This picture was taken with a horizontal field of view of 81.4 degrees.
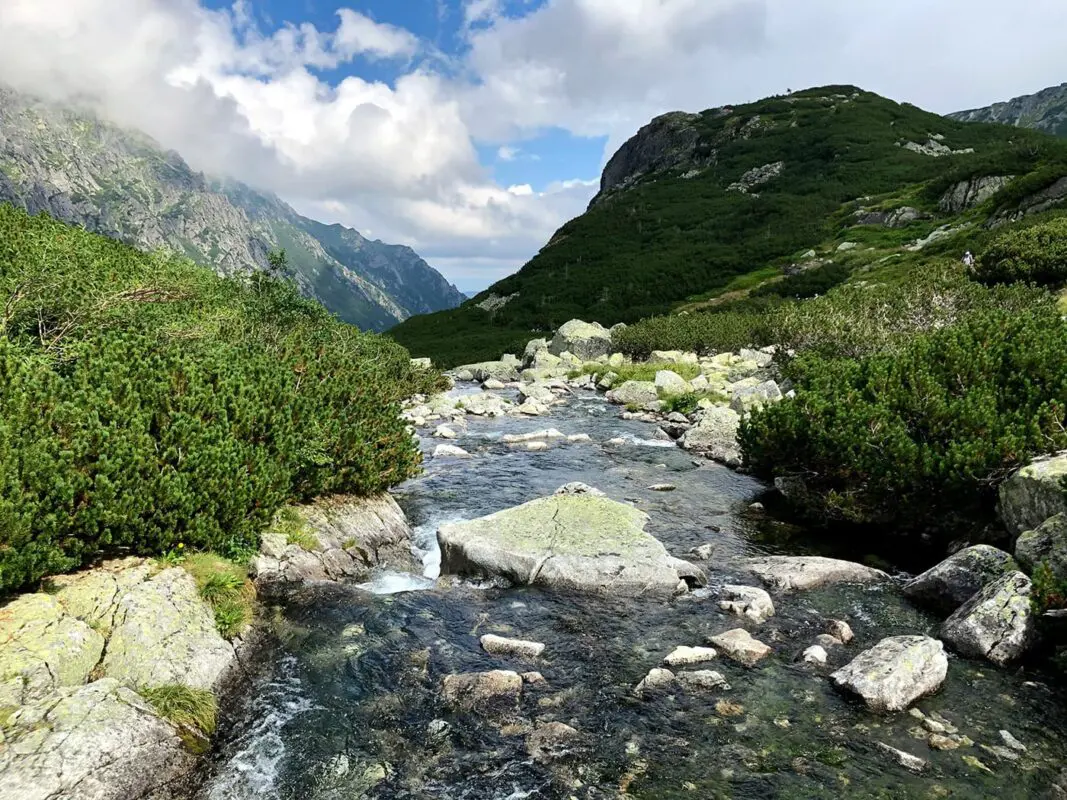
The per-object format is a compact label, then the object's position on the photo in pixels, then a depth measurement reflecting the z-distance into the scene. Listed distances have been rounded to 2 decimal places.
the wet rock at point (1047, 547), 10.58
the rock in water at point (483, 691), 8.95
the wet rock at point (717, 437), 24.95
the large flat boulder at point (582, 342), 66.25
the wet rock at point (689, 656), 10.12
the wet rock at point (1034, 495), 11.62
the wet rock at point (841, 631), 10.77
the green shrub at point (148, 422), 9.14
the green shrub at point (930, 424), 13.73
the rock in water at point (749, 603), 11.64
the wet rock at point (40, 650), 7.46
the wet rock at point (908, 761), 7.62
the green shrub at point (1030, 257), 40.94
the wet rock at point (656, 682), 9.39
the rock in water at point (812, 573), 13.04
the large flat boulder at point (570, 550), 12.99
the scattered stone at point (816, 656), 10.02
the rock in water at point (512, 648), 10.48
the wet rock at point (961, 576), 11.72
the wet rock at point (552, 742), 7.98
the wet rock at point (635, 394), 39.19
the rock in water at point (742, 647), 10.13
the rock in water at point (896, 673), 8.80
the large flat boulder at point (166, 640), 8.56
